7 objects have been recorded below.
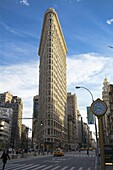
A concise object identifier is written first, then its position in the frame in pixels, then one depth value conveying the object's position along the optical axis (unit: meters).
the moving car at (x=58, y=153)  33.72
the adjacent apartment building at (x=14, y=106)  103.60
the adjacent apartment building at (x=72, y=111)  112.20
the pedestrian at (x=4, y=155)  12.46
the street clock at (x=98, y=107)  6.53
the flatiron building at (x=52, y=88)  65.74
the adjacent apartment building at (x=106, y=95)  48.03
